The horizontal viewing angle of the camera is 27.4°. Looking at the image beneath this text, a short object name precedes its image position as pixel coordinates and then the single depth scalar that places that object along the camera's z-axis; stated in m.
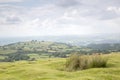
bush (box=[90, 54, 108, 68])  23.39
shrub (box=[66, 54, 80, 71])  24.02
